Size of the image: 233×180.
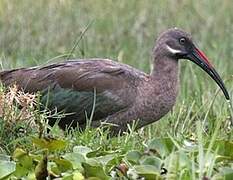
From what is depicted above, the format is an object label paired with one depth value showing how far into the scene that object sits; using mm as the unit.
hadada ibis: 14711
